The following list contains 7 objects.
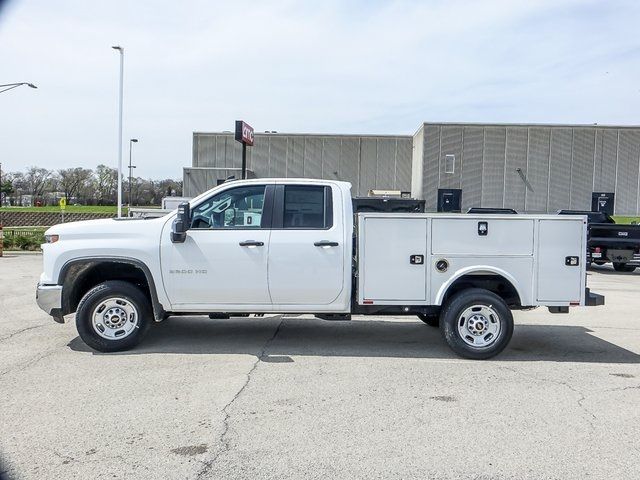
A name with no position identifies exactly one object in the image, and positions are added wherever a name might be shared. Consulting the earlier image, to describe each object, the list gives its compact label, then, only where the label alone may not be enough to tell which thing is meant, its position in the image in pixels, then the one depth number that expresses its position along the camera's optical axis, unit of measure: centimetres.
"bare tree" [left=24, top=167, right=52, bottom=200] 10969
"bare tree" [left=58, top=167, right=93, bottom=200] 10644
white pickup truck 637
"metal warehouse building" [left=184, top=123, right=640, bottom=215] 4338
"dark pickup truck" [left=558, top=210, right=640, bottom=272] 1773
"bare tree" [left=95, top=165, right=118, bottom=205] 11000
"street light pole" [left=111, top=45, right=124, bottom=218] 3103
